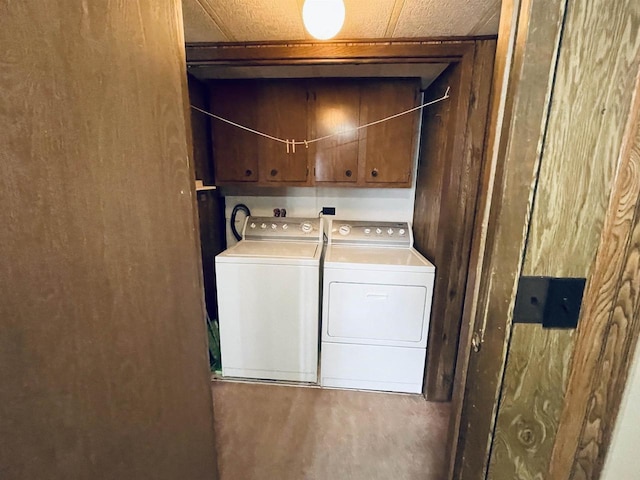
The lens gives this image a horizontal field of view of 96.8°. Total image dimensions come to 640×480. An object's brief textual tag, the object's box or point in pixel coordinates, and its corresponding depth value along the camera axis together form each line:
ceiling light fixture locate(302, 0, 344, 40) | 1.03
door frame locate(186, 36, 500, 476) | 1.57
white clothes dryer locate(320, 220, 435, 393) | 1.89
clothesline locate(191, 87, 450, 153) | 2.17
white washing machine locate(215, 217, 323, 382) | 1.97
